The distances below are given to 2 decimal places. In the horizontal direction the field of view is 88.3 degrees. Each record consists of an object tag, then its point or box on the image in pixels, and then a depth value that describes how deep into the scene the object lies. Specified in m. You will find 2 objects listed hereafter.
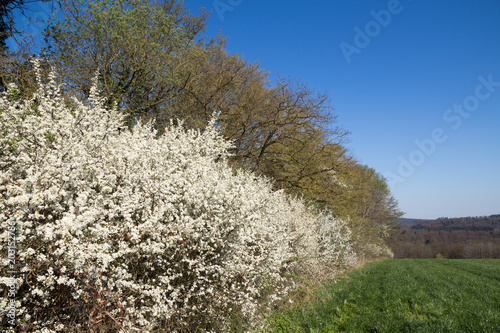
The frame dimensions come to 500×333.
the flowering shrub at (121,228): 2.59
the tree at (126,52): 9.52
